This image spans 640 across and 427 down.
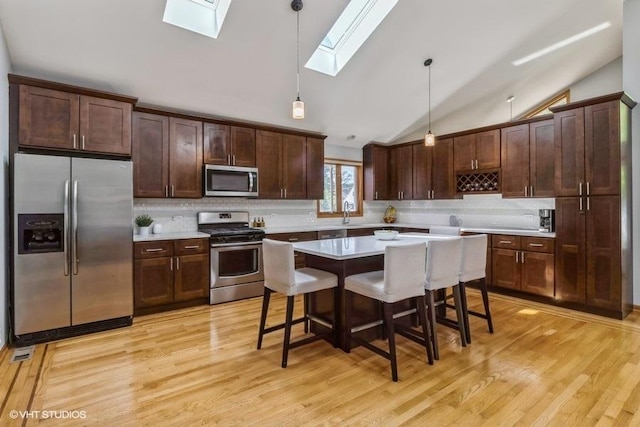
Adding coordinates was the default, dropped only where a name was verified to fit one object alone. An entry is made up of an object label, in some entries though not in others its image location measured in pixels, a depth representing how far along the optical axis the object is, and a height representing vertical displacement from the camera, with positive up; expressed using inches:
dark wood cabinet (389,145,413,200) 245.8 +31.5
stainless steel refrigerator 116.8 -11.2
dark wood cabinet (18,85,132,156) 121.3 +36.7
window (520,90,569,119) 206.1 +69.3
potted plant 160.3 -4.2
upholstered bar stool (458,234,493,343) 118.8 -19.1
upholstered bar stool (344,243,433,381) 94.2 -21.6
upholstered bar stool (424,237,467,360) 104.7 -17.8
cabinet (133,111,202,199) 157.2 +29.2
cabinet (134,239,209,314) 146.1 -27.2
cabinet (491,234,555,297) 162.4 -26.4
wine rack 201.3 +19.8
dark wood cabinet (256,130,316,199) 196.7 +31.3
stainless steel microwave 175.0 +18.5
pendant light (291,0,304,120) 107.5 +74.0
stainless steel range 165.5 -23.2
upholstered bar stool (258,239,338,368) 101.7 -21.4
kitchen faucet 244.7 -0.1
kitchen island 108.4 -19.4
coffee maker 173.5 -4.0
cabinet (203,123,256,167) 177.5 +38.7
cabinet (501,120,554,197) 174.4 +29.1
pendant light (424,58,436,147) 142.3 +31.9
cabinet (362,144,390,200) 251.3 +32.5
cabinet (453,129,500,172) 197.3 +38.8
